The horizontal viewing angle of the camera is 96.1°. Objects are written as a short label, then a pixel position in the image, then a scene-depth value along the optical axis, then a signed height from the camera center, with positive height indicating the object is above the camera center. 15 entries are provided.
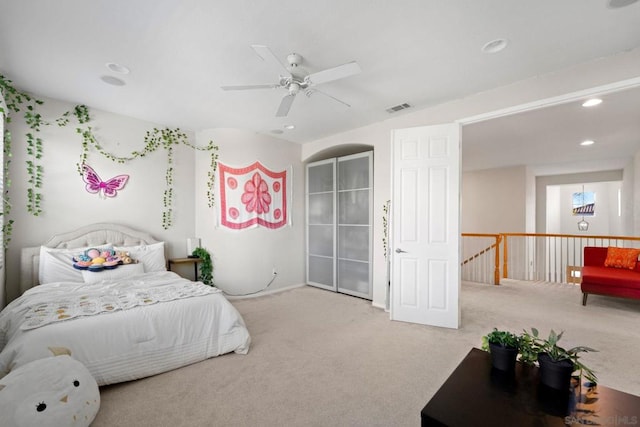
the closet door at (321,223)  5.14 -0.19
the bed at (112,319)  2.04 -0.83
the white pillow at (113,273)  3.15 -0.69
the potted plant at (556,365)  1.27 -0.67
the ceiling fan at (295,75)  2.15 +1.13
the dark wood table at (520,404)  1.12 -0.80
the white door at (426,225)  3.31 -0.14
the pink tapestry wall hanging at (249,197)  4.60 +0.27
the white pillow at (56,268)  3.10 -0.60
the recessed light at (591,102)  3.06 +1.22
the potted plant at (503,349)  1.45 -0.69
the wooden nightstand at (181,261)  4.18 -0.70
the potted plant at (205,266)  4.43 -0.83
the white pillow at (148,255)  3.69 -0.56
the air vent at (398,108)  3.56 +1.34
